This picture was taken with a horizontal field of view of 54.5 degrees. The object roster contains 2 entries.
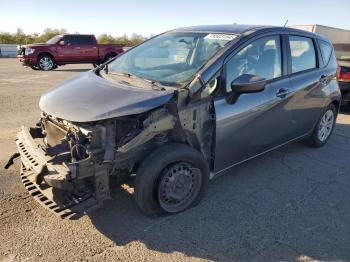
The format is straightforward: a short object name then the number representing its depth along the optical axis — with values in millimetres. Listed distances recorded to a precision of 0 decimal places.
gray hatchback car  2846
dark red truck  16625
